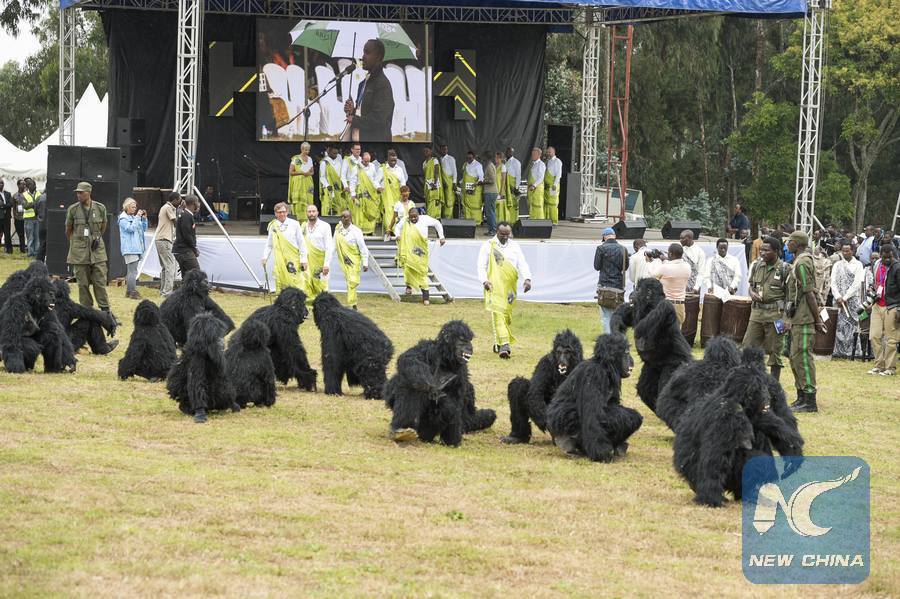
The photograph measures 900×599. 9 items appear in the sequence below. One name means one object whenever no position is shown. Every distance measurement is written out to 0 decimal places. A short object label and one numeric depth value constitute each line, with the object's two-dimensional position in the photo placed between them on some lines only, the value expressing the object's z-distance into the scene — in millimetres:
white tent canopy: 33844
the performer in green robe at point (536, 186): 29547
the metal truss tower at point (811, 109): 25516
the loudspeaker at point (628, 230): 27188
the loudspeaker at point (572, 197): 31344
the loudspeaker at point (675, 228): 27641
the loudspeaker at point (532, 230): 25969
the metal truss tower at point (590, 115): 31062
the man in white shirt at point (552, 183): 30172
